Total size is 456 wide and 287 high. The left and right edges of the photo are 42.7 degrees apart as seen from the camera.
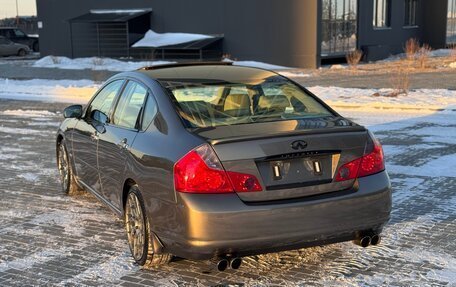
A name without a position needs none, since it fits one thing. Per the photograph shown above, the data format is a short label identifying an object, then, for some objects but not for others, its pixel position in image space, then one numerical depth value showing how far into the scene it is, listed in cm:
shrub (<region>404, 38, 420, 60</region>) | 2741
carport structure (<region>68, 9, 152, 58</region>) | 3166
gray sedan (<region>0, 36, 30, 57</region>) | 4075
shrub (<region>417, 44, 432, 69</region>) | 2597
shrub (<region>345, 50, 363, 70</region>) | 2540
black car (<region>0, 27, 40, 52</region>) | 4447
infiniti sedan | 390
